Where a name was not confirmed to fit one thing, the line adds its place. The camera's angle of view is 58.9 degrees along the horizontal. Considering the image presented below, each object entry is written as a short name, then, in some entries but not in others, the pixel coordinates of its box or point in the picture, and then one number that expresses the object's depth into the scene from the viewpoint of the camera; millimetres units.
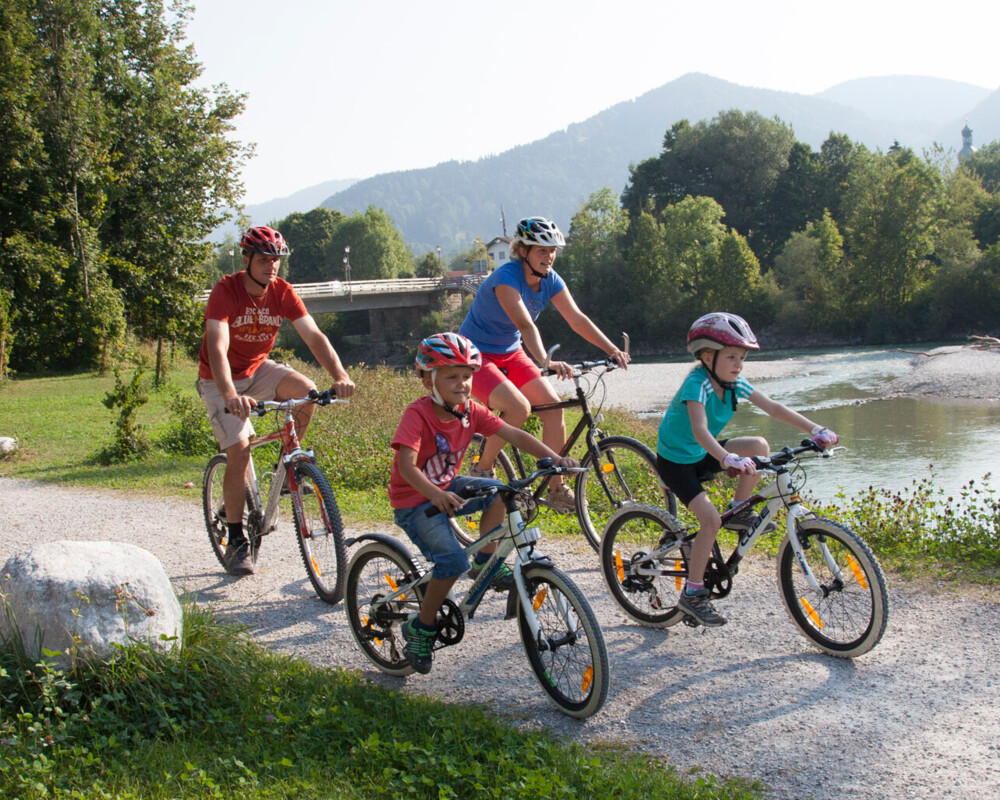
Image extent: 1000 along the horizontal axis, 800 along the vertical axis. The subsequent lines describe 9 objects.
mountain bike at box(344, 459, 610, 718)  3922
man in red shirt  5789
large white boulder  4078
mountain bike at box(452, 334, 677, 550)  6406
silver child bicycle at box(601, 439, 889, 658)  4477
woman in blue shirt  6051
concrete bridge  55719
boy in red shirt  4152
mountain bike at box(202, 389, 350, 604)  5680
